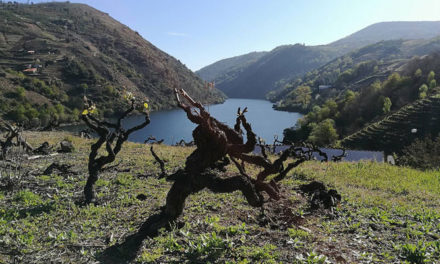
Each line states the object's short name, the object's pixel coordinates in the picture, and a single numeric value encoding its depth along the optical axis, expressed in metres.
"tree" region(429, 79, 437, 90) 113.29
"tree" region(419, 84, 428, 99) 108.26
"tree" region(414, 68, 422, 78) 131.43
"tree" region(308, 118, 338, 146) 89.94
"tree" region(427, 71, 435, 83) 121.21
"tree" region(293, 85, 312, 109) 186.31
